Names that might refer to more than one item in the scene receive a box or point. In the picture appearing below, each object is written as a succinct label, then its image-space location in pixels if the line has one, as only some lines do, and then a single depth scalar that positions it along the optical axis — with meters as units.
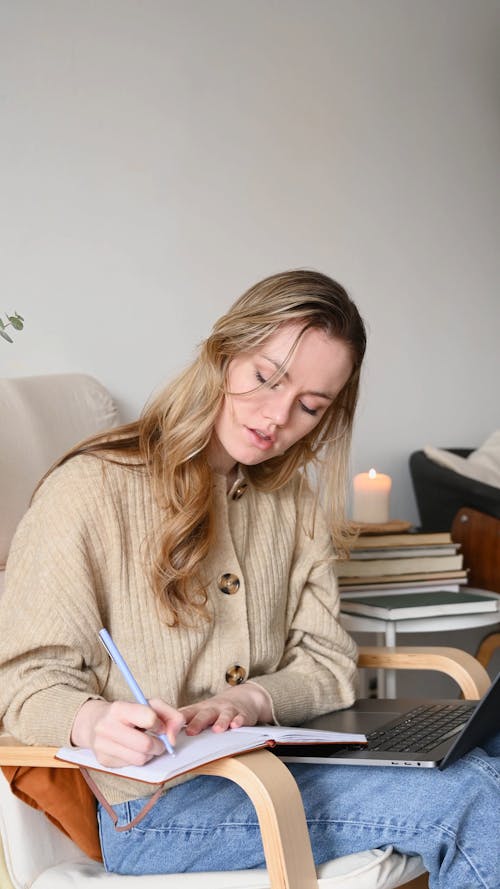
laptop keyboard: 1.17
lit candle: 2.18
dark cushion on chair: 2.29
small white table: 1.84
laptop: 1.09
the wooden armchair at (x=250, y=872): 0.95
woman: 1.09
